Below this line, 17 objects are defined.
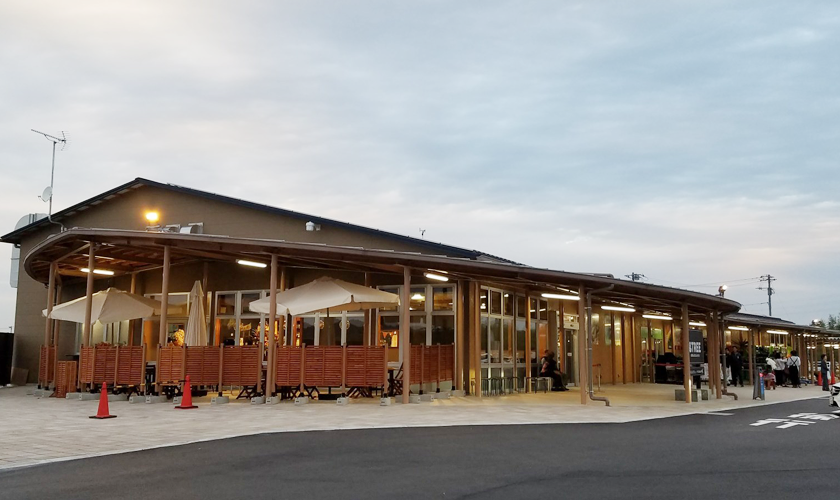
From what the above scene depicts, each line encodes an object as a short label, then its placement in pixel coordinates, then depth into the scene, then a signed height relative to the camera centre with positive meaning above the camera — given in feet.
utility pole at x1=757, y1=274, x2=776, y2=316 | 281.64 +19.60
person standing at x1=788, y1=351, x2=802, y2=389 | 92.94 -3.47
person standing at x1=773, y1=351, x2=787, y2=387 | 94.06 -3.51
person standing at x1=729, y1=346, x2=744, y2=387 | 90.19 -2.93
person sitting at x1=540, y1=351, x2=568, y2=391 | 71.92 -2.85
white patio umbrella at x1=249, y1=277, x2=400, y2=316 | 53.68 +3.04
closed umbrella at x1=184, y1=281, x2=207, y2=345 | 58.70 +1.26
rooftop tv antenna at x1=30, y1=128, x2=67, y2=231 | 86.12 +16.85
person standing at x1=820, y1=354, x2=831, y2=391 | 86.79 -3.39
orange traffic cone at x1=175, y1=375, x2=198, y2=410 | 50.70 -3.88
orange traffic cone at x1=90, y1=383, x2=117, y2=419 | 44.68 -3.90
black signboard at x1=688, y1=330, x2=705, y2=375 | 61.98 -0.95
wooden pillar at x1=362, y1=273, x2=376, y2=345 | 64.54 +0.65
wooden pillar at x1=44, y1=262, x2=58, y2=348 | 68.80 +3.72
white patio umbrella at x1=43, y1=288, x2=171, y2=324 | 61.62 +2.63
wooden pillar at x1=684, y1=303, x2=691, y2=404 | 58.75 -1.53
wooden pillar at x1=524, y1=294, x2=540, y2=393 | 70.33 -0.56
